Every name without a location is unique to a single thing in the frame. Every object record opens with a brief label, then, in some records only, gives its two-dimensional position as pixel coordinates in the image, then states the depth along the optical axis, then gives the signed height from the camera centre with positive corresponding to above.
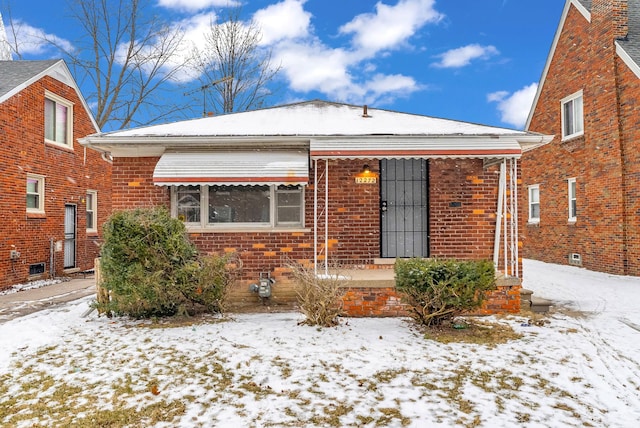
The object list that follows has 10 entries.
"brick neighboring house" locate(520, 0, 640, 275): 12.63 +2.73
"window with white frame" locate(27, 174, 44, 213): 12.84 +0.92
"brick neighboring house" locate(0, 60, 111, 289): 11.74 +1.52
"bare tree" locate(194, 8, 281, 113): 23.06 +9.53
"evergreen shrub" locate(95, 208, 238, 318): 6.75 -0.79
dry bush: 6.53 -1.27
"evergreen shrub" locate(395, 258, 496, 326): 6.09 -0.96
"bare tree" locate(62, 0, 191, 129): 22.05 +9.07
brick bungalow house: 8.02 +0.46
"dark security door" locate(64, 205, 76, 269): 14.56 -0.53
